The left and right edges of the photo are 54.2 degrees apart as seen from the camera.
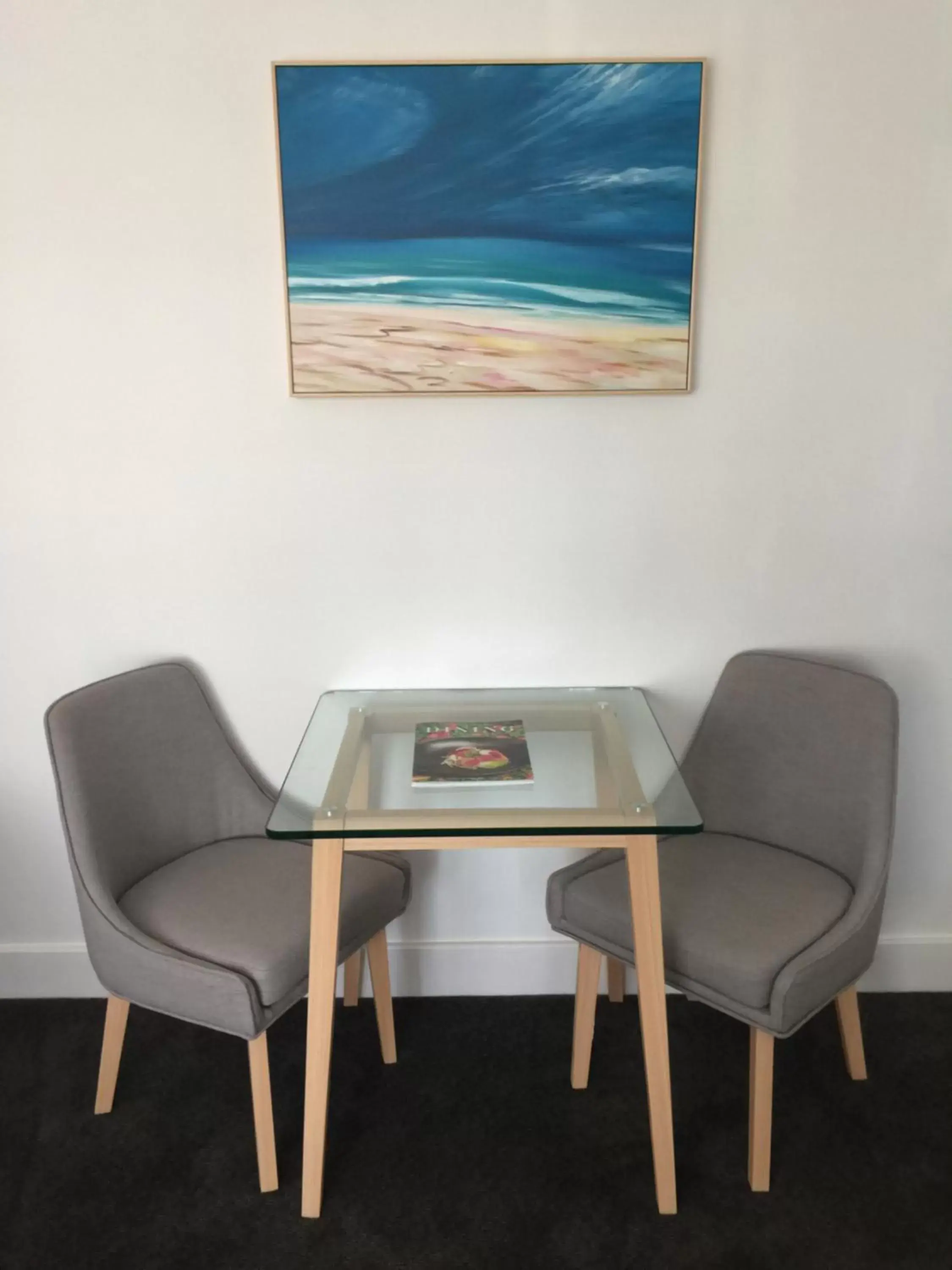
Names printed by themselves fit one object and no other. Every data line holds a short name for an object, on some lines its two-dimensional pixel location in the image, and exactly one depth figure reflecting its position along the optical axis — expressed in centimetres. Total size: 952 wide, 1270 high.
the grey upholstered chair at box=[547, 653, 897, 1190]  168
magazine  169
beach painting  187
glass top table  154
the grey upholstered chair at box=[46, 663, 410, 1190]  170
